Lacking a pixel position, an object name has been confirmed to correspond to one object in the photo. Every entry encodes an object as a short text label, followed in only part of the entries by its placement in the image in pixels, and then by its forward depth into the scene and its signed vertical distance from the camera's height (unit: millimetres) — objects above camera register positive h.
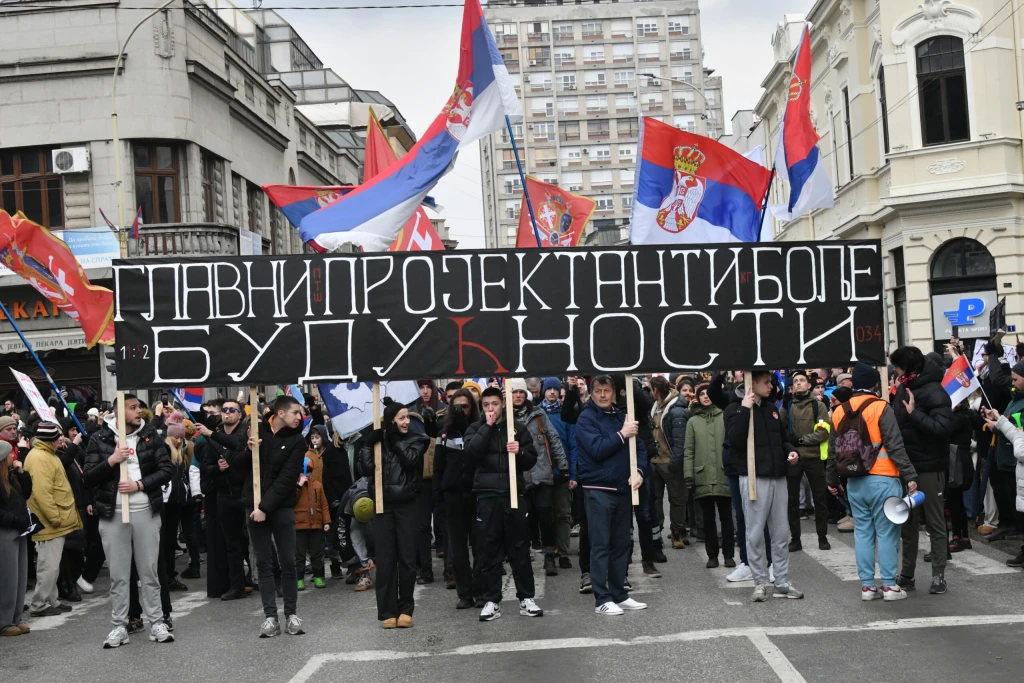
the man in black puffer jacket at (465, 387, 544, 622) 10523 -1328
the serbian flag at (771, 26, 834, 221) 12555 +1903
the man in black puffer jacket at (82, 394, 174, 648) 9992 -1249
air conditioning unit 28875 +5217
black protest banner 10492 +343
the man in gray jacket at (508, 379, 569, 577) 12484 -1205
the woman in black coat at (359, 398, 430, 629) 10242 -1427
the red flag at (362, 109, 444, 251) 15727 +1829
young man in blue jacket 10320 -1282
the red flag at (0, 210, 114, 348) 12734 +1218
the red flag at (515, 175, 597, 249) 18047 +2055
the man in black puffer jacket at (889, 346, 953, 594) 10297 -919
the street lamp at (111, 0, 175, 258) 23677 +4265
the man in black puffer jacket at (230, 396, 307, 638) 10133 -1179
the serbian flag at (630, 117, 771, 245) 11945 +1539
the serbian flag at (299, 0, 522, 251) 11117 +1975
